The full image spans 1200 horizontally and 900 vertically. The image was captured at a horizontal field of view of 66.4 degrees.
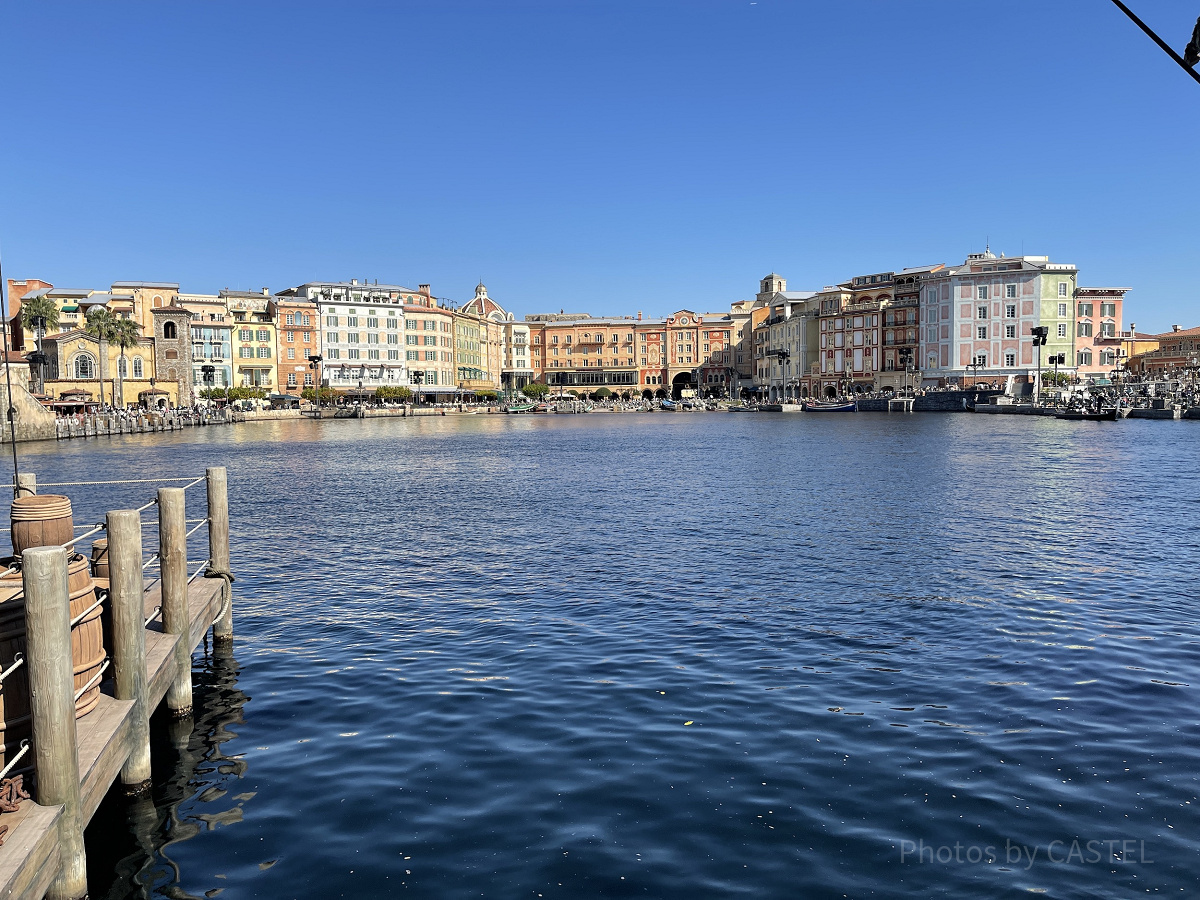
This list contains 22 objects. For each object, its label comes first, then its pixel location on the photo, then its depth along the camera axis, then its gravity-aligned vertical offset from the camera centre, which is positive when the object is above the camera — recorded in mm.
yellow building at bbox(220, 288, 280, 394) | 129875 +7643
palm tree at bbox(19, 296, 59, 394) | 91500 +9283
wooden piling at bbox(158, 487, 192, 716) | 10609 -2108
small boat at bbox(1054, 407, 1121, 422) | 90375 -3078
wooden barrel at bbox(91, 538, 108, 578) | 10945 -1960
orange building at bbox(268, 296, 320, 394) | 134000 +8309
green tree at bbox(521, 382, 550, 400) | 176250 +270
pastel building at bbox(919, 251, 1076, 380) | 120000 +9672
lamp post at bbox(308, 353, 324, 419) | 123194 +4486
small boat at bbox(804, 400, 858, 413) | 131375 -2703
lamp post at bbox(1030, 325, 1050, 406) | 104188 +5410
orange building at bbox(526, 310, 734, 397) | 190625 +7530
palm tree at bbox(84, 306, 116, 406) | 98562 +7811
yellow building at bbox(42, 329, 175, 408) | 98525 +3119
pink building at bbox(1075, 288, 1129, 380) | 125125 +7645
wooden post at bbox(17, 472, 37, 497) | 10605 -1040
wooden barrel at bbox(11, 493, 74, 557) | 8719 -1169
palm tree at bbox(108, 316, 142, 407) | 100688 +6975
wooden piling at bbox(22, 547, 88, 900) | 6137 -2049
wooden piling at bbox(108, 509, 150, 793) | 8320 -1961
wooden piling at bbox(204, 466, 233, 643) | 13386 -2108
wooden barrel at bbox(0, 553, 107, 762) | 6754 -2025
